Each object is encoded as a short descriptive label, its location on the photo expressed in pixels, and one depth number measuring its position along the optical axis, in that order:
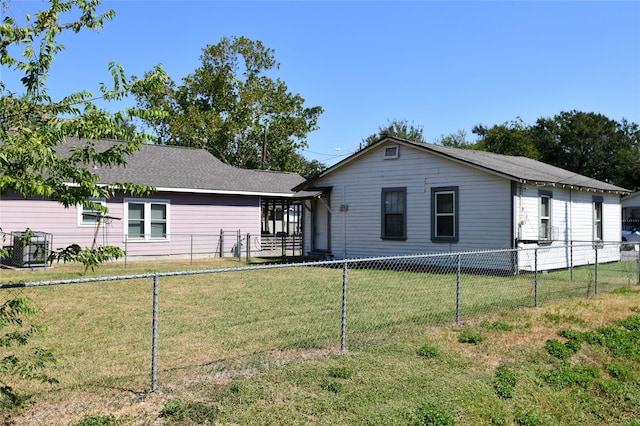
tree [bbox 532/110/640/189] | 56.19
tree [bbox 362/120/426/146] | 55.22
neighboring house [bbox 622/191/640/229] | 37.09
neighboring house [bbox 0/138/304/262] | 18.03
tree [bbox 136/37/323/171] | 41.97
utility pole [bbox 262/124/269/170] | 38.59
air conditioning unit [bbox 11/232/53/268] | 15.48
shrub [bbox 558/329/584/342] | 7.53
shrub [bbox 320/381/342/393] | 5.21
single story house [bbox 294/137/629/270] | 15.18
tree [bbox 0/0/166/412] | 3.70
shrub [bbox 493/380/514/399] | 5.55
